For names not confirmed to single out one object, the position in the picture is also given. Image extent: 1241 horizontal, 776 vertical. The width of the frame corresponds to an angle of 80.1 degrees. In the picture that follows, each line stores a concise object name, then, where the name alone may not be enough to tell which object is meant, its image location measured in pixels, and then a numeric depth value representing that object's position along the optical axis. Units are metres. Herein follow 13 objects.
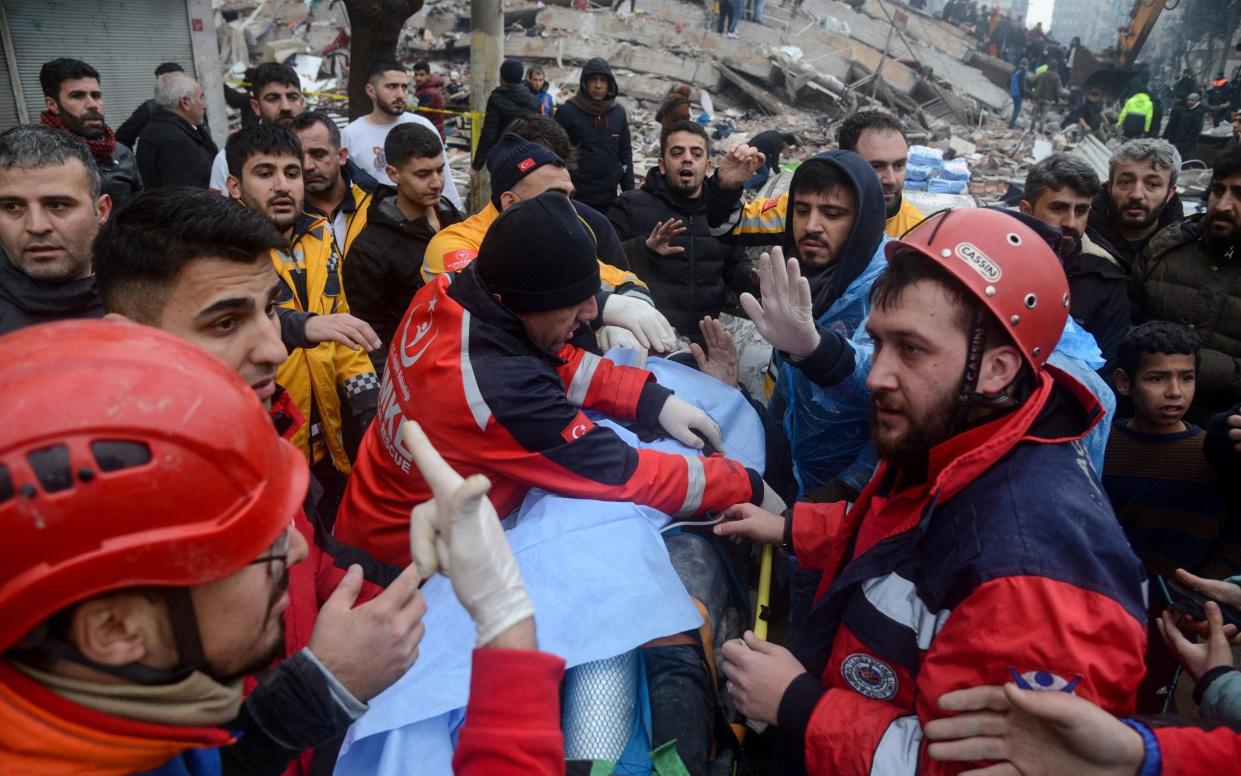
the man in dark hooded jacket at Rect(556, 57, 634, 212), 7.59
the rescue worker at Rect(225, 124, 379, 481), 3.54
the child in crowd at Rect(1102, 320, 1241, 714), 3.21
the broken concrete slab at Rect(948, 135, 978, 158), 16.74
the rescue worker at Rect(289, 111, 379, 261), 4.45
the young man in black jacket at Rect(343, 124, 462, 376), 4.16
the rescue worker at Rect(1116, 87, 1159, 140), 14.94
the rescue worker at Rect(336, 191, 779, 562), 2.23
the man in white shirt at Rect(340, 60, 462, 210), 6.07
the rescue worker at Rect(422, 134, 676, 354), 3.74
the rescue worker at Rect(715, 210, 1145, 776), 1.41
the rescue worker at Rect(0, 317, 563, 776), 0.95
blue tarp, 1.68
